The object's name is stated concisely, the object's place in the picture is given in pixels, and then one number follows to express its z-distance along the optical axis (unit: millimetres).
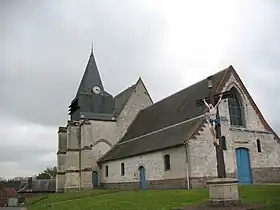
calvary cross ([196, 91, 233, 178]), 8716
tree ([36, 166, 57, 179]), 52057
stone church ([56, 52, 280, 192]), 16696
